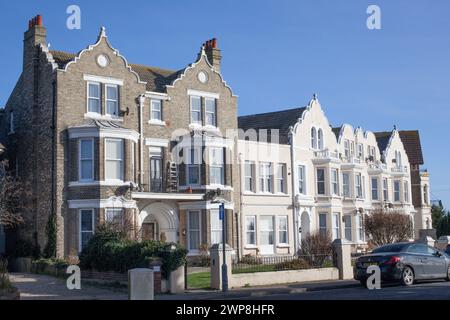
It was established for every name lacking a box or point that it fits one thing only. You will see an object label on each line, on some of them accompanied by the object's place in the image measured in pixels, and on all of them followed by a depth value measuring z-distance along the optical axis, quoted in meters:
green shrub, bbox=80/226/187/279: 24.19
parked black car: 23.39
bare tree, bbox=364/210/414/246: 44.44
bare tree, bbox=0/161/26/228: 30.72
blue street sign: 23.89
